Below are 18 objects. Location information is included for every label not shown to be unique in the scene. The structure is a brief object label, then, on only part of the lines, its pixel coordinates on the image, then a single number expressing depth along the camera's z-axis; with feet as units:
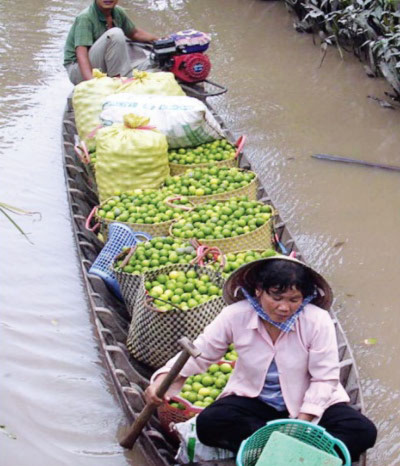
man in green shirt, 21.85
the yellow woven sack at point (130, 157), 16.34
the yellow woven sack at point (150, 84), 18.89
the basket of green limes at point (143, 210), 15.02
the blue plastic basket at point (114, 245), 14.28
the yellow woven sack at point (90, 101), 19.16
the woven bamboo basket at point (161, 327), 11.95
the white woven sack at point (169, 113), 17.52
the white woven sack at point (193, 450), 10.11
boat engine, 21.81
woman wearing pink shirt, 9.53
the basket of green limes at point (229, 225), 14.21
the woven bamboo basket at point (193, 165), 17.62
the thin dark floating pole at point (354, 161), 22.27
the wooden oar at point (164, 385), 8.98
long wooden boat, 10.95
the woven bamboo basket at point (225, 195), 16.05
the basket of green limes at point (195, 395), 10.91
